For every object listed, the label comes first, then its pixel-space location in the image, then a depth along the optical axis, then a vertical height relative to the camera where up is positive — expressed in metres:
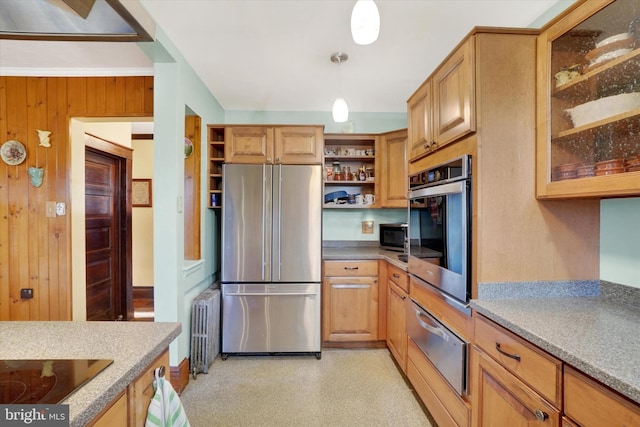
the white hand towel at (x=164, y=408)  0.85 -0.60
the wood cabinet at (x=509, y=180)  1.39 +0.14
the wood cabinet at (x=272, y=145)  2.82 +0.64
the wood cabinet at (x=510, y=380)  0.95 -0.64
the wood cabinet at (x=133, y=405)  0.70 -0.51
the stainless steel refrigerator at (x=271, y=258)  2.65 -0.44
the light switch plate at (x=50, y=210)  2.51 +0.01
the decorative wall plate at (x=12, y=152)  2.47 +0.50
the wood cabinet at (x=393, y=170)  3.06 +0.43
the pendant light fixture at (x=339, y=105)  2.23 +0.83
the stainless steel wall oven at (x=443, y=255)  1.45 -0.26
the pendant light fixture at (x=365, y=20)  1.32 +0.87
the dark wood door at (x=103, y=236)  3.02 -0.28
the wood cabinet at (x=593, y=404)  0.73 -0.52
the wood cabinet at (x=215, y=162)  2.85 +0.50
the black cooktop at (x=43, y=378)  0.62 -0.40
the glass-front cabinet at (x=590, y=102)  1.07 +0.45
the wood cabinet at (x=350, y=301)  2.79 -0.87
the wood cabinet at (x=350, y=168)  3.14 +0.49
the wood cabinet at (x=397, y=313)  2.28 -0.87
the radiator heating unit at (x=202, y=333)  2.37 -1.01
